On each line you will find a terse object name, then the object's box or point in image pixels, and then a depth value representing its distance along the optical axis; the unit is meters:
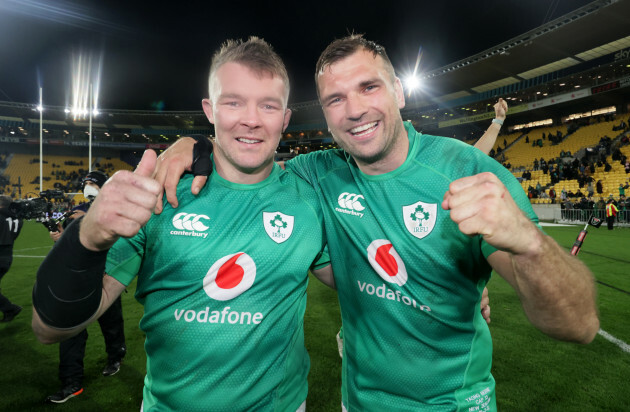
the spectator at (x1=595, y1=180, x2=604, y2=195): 19.44
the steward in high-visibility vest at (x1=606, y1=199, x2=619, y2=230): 16.56
